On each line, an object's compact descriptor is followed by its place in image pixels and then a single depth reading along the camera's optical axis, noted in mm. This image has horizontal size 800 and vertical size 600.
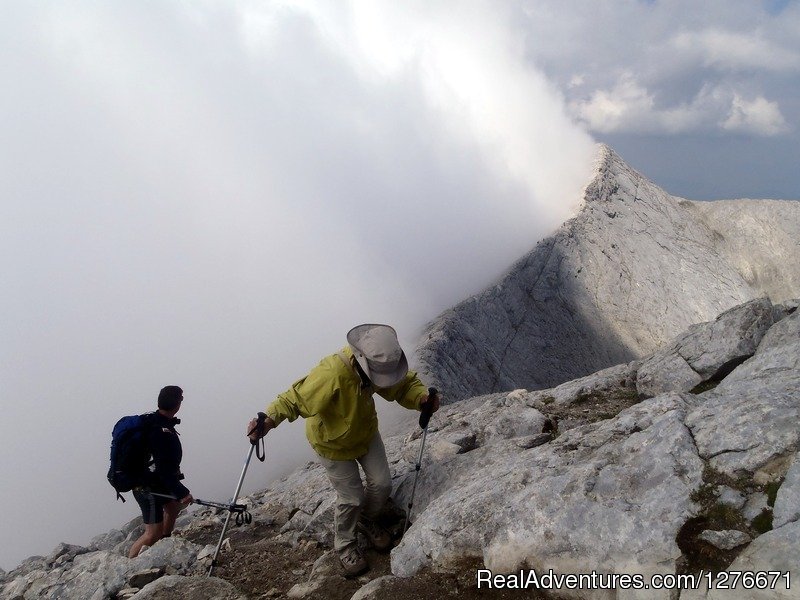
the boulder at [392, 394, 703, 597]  4387
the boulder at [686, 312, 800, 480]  4480
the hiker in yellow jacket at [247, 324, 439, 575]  5887
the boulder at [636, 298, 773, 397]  9297
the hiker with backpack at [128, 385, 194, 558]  7609
